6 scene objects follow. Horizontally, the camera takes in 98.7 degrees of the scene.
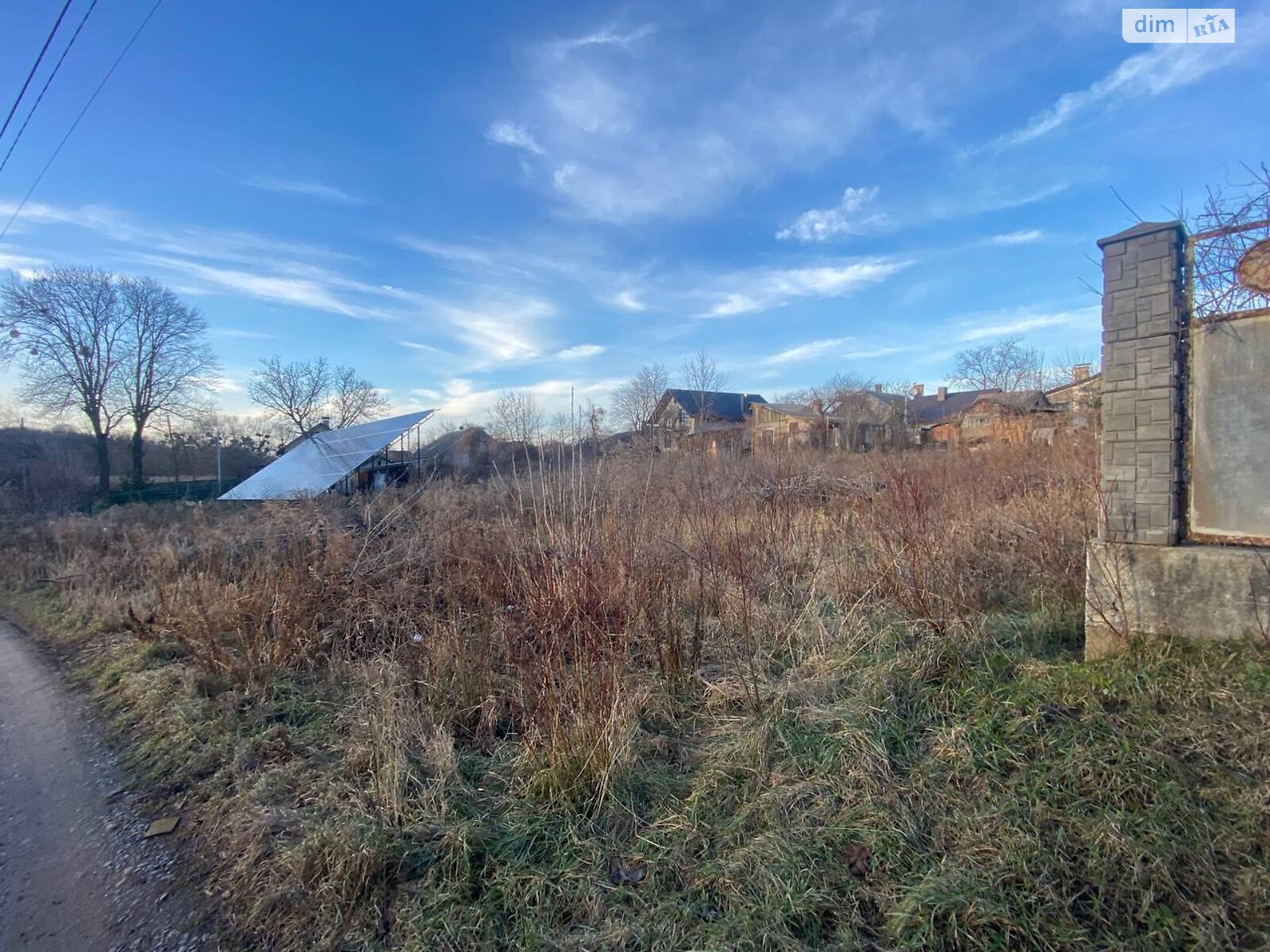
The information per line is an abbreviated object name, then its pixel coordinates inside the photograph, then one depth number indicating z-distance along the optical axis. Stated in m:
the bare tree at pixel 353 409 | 45.81
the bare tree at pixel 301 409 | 44.53
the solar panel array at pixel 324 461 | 15.36
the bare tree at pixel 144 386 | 29.23
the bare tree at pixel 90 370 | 27.33
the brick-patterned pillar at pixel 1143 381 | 3.37
